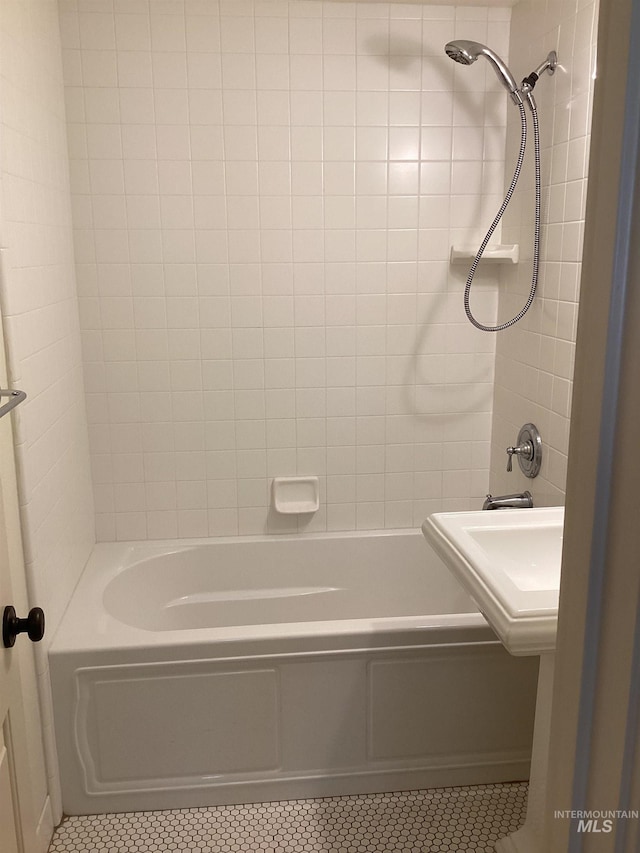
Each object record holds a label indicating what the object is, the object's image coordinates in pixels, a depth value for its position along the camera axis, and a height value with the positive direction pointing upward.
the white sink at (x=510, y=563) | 1.29 -0.61
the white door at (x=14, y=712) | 1.16 -0.78
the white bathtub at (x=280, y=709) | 2.01 -1.22
